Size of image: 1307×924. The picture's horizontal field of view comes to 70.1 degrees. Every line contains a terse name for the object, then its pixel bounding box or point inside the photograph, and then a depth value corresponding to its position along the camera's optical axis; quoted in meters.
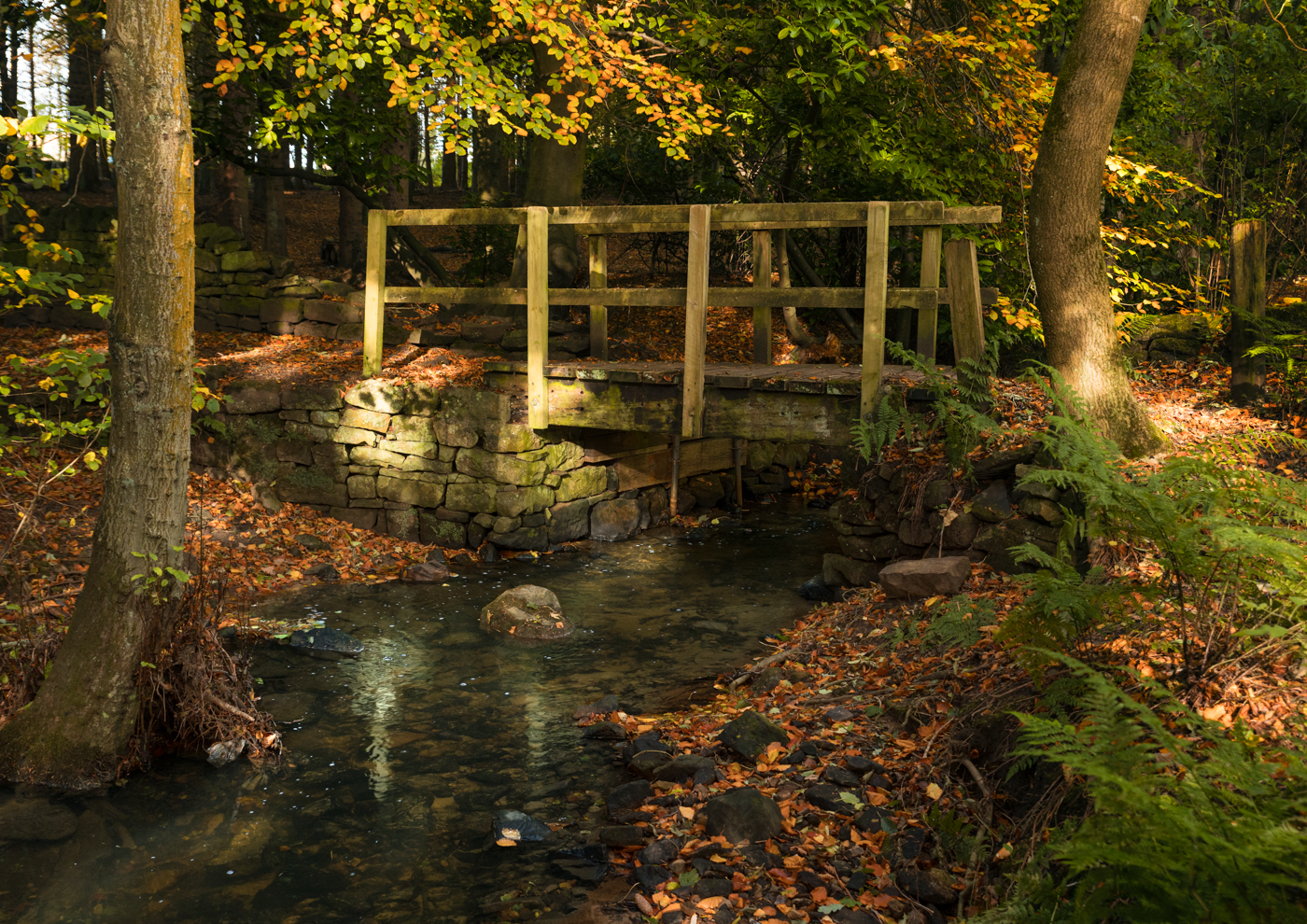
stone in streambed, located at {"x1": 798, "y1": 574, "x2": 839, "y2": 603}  8.08
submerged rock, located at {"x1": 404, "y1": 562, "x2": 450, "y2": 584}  8.77
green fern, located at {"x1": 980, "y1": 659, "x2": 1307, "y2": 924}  2.26
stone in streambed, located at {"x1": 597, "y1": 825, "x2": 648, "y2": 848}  4.30
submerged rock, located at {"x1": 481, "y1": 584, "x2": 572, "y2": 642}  7.32
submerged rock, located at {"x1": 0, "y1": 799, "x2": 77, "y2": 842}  4.40
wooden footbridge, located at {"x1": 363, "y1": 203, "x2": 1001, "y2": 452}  7.38
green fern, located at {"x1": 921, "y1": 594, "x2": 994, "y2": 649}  4.86
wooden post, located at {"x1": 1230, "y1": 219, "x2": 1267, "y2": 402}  7.54
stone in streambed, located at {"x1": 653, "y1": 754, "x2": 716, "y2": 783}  4.77
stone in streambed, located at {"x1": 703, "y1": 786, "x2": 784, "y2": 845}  4.09
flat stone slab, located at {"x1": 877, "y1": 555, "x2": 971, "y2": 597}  6.10
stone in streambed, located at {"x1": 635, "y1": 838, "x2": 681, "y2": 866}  4.11
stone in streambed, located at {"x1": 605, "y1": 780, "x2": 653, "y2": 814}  4.63
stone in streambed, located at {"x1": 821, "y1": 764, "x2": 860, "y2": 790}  4.37
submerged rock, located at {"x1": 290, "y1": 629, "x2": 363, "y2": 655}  6.96
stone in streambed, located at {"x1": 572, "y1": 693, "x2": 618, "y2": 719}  5.85
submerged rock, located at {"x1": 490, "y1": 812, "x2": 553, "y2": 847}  4.45
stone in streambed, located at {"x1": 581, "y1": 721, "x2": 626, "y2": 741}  5.50
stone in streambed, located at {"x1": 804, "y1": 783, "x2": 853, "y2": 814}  4.20
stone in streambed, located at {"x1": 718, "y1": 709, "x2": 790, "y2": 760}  4.83
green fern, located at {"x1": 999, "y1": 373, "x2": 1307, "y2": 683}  3.57
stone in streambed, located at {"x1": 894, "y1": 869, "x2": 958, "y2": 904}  3.49
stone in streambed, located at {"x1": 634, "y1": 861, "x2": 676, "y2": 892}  3.95
